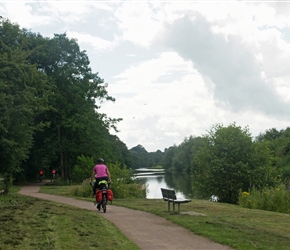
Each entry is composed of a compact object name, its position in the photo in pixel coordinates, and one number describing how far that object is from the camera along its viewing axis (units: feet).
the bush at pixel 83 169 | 118.52
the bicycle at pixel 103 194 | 47.80
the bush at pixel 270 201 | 59.26
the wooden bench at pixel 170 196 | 45.98
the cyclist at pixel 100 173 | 48.47
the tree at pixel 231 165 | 99.09
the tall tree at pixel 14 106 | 65.21
